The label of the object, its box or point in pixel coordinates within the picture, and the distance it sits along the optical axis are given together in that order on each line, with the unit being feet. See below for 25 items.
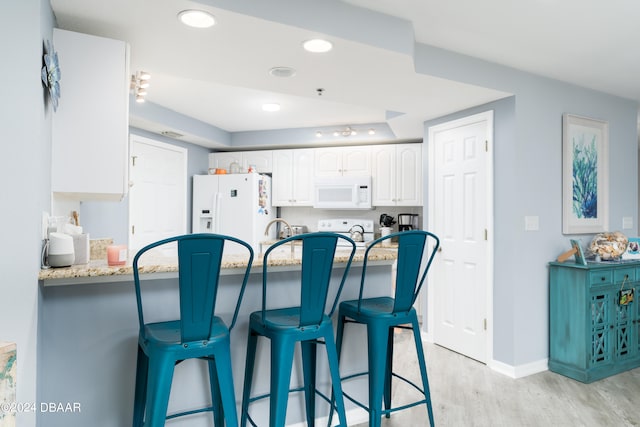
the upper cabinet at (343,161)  16.53
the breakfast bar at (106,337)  5.71
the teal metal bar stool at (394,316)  6.47
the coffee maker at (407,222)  16.01
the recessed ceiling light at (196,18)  6.13
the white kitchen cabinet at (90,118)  6.20
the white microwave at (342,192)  16.33
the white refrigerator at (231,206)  15.96
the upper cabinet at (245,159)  17.75
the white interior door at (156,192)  13.85
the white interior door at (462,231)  10.99
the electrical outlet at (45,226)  5.48
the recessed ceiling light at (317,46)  7.08
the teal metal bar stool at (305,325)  5.59
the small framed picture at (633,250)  11.12
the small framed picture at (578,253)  10.22
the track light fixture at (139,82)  8.78
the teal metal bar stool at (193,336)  4.81
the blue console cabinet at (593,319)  9.84
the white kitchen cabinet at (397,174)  15.70
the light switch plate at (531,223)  10.43
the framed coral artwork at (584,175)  11.06
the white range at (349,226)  16.88
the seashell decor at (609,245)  10.75
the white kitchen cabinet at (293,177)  17.28
